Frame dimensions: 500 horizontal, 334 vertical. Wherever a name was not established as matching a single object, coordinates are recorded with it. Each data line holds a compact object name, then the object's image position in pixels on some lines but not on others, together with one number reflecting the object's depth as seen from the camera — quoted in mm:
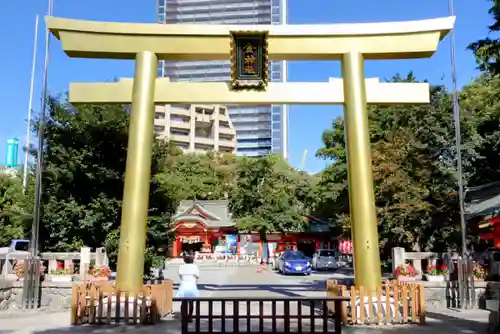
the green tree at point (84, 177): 15688
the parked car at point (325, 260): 32188
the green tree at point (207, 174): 58594
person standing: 9664
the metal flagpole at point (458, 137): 12895
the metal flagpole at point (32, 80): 17500
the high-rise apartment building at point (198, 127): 83375
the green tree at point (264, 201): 40375
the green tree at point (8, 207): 25312
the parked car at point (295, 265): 28703
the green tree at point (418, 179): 18641
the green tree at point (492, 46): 11805
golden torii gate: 11742
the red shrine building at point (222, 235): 44219
